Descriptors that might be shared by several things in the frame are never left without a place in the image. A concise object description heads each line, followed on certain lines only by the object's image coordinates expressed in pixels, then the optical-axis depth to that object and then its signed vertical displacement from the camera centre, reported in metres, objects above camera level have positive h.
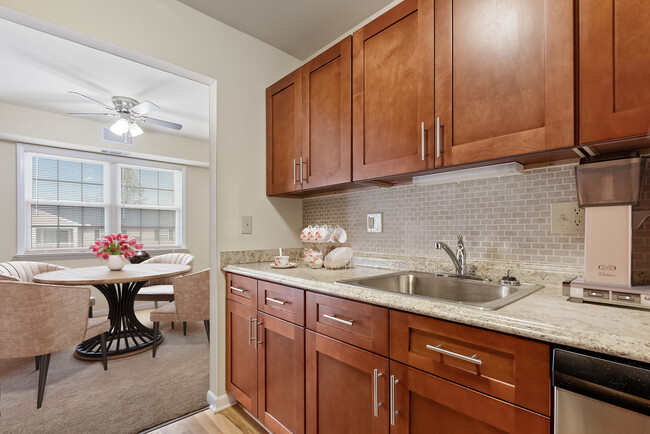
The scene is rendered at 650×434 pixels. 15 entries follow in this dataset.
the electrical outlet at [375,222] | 1.95 -0.03
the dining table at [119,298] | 2.71 -0.81
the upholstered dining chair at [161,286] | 3.50 -0.84
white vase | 3.08 -0.45
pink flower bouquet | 3.11 -0.31
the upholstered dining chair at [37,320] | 2.01 -0.69
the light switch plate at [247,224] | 2.16 -0.05
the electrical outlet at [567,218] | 1.23 +0.00
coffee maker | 0.97 -0.02
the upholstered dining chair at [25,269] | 3.01 -0.55
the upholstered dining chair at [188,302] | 2.75 -0.76
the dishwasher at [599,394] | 0.63 -0.38
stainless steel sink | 1.29 -0.32
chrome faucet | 1.48 -0.19
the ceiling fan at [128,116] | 3.22 +1.08
